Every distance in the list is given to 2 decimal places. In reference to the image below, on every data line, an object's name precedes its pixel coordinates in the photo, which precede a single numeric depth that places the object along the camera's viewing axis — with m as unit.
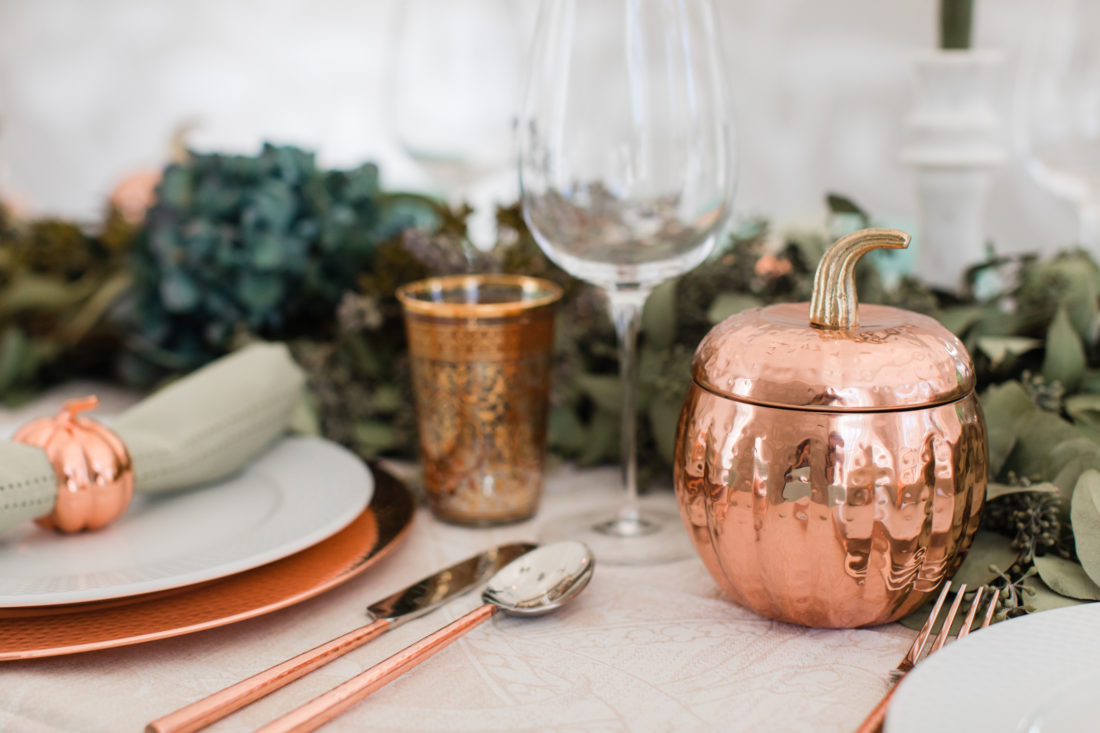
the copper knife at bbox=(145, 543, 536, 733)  0.34
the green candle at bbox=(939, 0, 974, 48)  0.68
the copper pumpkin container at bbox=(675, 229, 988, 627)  0.38
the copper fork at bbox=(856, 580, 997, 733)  0.39
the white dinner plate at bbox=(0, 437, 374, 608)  0.43
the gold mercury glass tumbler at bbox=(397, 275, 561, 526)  0.55
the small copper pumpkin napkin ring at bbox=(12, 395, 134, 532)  0.49
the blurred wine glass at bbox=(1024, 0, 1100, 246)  0.64
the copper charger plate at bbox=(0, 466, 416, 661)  0.39
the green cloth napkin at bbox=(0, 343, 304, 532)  0.53
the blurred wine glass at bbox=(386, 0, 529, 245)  0.90
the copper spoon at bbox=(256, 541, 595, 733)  0.35
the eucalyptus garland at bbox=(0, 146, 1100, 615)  0.52
